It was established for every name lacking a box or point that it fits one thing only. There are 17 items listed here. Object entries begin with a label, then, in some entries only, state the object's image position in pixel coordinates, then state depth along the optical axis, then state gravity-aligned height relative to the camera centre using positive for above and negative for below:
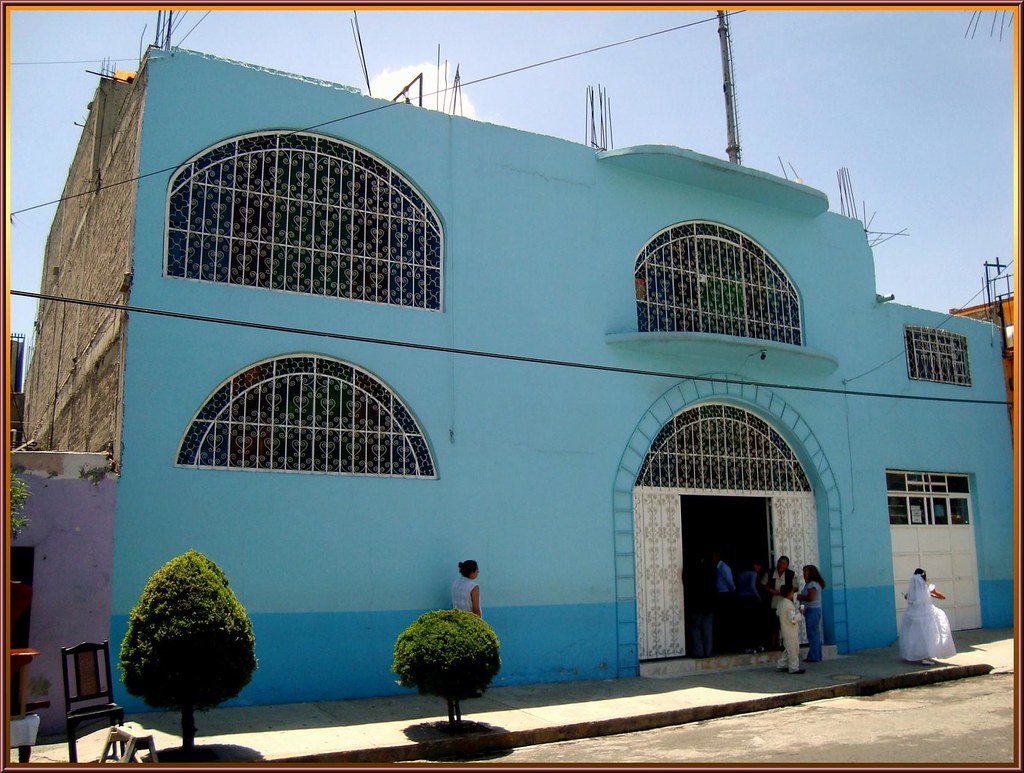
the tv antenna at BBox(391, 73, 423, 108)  11.58 +5.64
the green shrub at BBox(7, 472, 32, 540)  7.76 +0.36
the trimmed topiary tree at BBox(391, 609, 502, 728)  8.20 -1.06
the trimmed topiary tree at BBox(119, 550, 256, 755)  6.98 -0.77
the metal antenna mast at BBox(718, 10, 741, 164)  17.61 +8.48
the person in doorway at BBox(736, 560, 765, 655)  12.99 -1.05
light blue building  9.32 +1.85
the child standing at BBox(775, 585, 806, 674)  11.98 -1.28
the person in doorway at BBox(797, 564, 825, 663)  13.09 -1.03
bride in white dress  12.60 -1.33
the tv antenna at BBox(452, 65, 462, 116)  11.80 +5.66
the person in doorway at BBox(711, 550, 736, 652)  12.63 -0.71
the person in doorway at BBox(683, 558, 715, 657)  12.34 -1.05
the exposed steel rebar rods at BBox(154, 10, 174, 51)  9.71 +5.34
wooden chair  6.84 -1.07
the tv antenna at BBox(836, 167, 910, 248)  15.85 +5.85
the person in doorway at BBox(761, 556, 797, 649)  12.48 -0.67
